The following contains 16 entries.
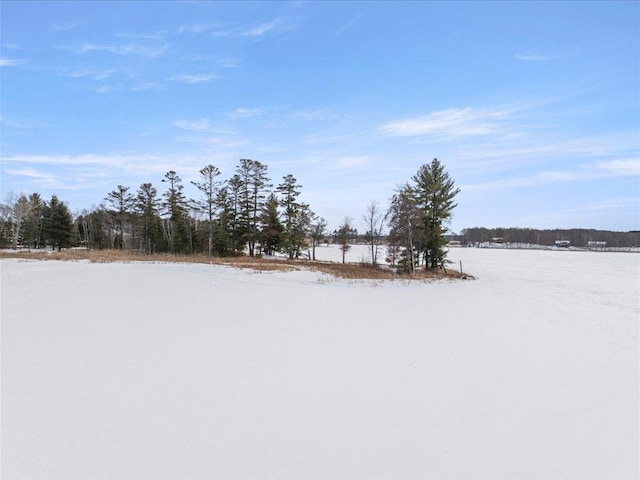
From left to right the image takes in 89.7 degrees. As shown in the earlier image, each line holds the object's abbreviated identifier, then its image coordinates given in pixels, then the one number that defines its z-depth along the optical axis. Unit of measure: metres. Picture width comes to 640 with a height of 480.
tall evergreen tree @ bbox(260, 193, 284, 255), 41.31
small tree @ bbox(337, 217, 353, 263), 49.50
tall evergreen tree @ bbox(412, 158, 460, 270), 30.23
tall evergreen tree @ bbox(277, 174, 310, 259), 42.41
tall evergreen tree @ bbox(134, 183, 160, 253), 42.91
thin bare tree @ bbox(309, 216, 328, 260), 47.23
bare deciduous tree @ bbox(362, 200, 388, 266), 39.45
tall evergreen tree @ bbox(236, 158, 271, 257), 40.47
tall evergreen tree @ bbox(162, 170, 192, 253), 41.31
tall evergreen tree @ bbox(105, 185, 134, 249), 47.06
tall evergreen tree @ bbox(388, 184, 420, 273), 28.19
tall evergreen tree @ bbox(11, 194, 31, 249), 44.59
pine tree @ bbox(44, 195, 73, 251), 47.66
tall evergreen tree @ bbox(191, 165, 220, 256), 36.81
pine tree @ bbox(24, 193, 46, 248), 50.44
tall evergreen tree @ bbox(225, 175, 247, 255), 40.53
